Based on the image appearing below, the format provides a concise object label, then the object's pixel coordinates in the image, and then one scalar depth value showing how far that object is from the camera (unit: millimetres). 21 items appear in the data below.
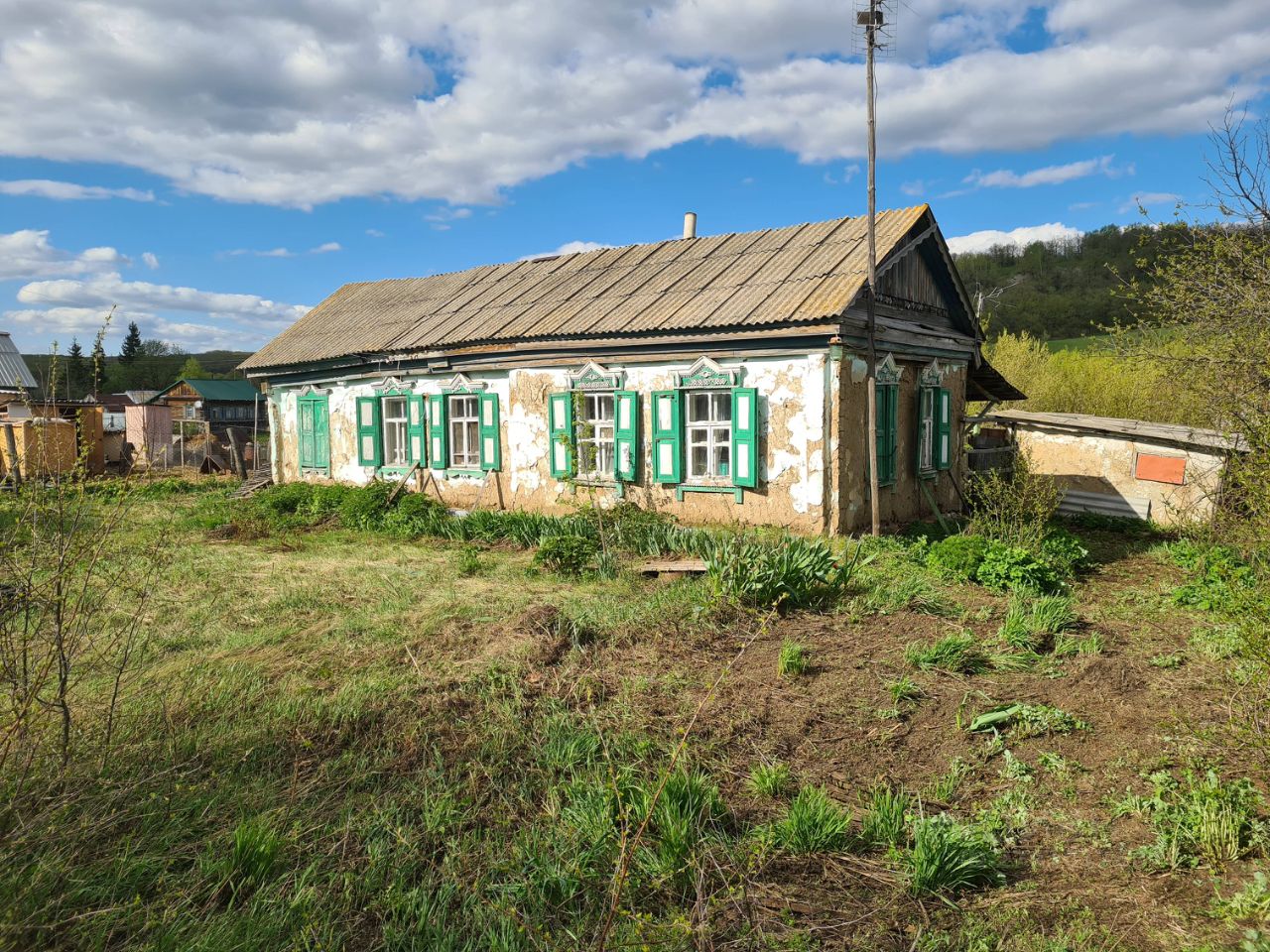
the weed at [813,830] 3488
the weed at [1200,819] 3432
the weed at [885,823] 3564
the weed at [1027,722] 4672
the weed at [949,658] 5570
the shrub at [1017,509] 8984
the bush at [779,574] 6680
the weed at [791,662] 5398
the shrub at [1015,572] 7891
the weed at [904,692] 5047
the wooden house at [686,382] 10148
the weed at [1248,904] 3049
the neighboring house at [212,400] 39875
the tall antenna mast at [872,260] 9602
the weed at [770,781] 3953
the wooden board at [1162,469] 12984
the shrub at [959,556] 8305
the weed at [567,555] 8961
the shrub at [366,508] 13133
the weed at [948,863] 3258
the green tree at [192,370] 63319
